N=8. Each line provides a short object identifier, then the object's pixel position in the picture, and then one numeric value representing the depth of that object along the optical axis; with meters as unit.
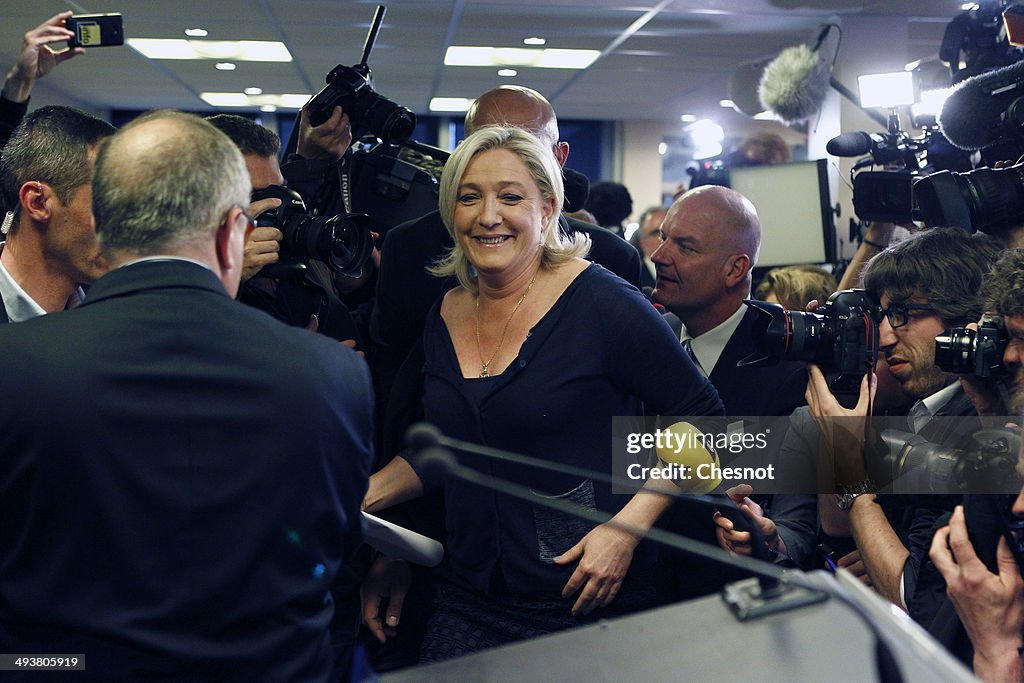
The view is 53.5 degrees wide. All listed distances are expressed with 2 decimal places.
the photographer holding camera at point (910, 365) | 1.73
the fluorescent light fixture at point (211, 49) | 6.11
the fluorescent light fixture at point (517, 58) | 6.31
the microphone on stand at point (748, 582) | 0.94
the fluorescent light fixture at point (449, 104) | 8.64
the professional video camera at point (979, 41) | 2.70
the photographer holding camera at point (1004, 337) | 1.56
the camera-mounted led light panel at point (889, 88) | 3.29
